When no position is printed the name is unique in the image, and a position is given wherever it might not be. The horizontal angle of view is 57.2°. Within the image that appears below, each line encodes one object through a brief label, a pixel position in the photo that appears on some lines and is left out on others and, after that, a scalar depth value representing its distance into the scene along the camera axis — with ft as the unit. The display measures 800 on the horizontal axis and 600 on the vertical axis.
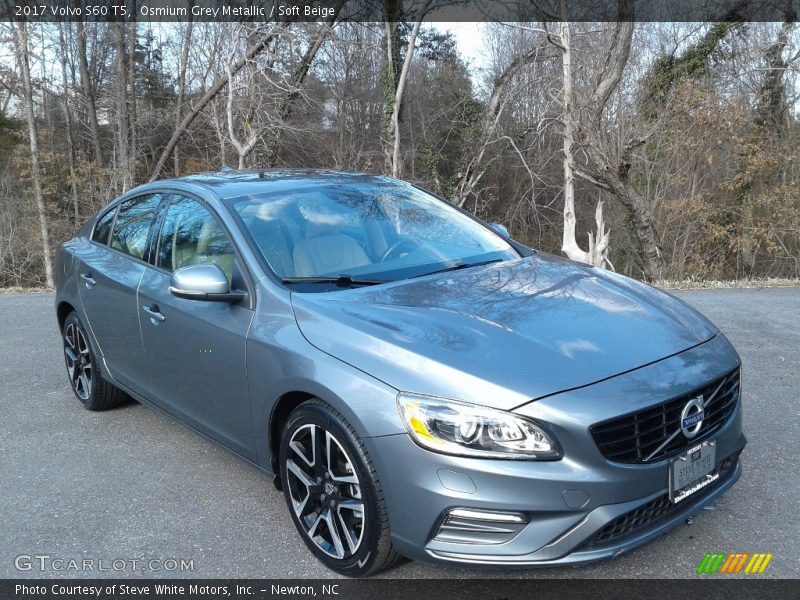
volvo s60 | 8.29
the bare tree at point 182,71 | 62.23
